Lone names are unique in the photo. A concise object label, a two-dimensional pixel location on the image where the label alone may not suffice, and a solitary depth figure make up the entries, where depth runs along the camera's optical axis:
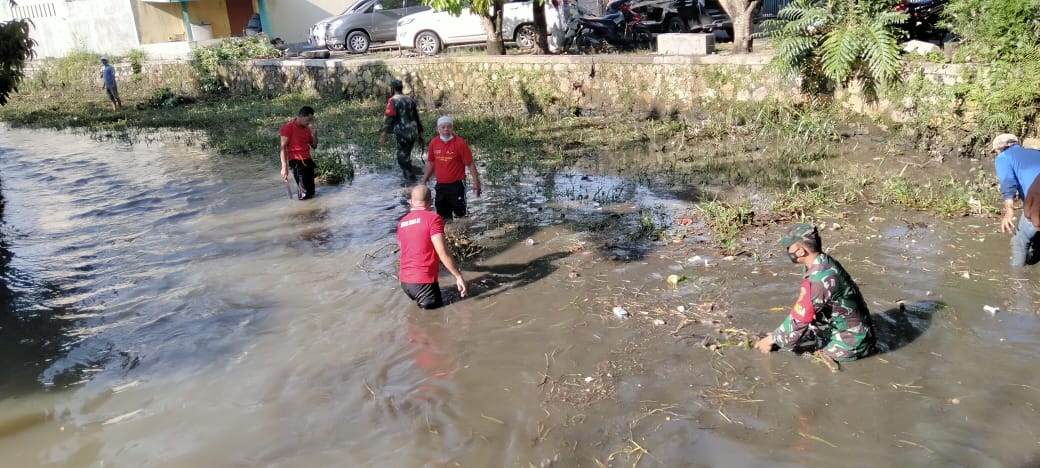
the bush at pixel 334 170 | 11.08
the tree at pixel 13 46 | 9.08
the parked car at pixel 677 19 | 18.03
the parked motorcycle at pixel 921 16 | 13.04
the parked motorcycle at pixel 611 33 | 17.53
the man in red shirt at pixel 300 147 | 9.52
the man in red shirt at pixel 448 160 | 8.21
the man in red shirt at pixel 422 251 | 6.07
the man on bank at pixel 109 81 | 20.00
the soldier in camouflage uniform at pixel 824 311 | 4.69
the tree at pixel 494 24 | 16.40
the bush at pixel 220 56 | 22.02
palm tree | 10.66
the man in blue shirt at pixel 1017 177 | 5.80
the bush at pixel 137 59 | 23.95
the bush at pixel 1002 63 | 9.09
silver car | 21.94
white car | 19.28
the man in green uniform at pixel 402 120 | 10.45
